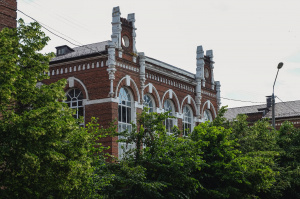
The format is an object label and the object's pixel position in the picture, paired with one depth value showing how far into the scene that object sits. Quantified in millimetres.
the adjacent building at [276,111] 51406
